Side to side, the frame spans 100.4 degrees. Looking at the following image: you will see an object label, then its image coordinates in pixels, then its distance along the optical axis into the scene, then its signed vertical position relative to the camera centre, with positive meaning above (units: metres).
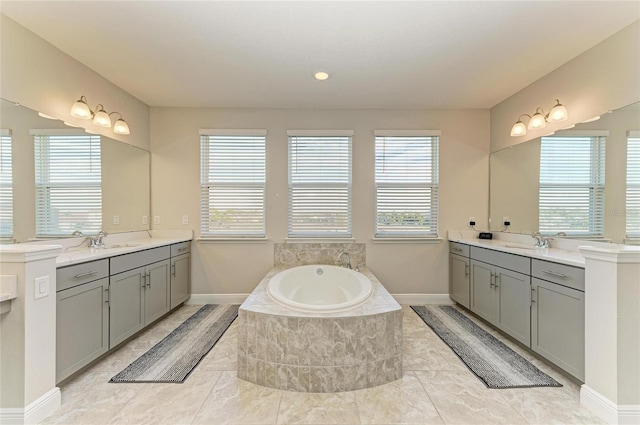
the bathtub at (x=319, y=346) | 1.88 -0.98
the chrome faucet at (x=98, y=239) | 2.74 -0.32
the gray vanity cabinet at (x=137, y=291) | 2.35 -0.82
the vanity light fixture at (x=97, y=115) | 2.49 +0.94
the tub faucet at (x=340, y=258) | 3.55 -0.64
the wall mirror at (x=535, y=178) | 2.12 +0.34
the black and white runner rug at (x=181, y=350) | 2.08 -1.30
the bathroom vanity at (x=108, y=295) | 1.91 -0.77
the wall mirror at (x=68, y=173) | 2.02 +0.28
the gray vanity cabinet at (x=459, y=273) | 3.29 -0.81
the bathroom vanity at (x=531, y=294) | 1.96 -0.76
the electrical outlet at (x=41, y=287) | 1.64 -0.49
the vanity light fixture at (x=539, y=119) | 2.59 +0.96
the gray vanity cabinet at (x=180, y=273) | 3.25 -0.82
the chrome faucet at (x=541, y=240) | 2.75 -0.31
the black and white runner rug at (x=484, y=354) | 2.02 -1.29
